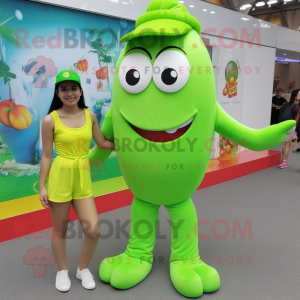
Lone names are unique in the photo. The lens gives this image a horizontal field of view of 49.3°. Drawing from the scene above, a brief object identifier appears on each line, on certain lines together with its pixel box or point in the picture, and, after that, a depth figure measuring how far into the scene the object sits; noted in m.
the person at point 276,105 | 8.48
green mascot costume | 1.91
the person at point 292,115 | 5.21
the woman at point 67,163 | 1.92
